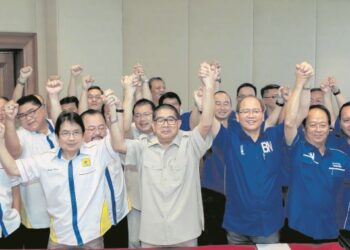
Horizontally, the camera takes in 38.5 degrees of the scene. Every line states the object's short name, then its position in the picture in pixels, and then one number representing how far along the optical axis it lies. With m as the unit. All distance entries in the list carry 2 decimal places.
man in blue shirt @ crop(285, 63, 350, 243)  2.85
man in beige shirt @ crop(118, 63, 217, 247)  2.83
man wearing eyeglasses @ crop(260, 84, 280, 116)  4.37
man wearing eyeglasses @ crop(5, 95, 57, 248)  3.08
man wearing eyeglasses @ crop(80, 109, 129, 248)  3.08
